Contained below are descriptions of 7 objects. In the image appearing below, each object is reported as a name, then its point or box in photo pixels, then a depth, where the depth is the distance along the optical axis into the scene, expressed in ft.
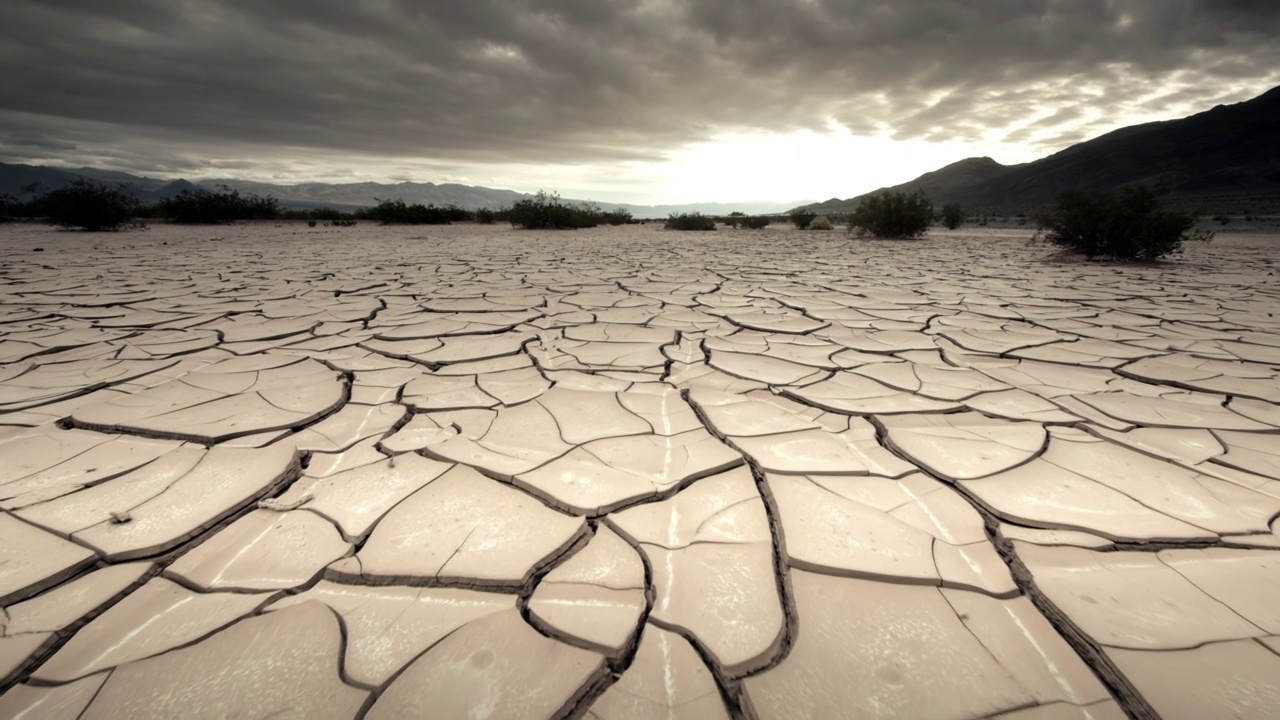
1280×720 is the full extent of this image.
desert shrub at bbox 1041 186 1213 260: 17.75
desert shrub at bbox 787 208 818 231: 45.76
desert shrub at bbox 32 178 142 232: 28.25
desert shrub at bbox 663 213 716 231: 46.78
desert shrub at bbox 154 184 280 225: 36.83
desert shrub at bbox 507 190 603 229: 41.27
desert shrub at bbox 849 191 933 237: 29.37
